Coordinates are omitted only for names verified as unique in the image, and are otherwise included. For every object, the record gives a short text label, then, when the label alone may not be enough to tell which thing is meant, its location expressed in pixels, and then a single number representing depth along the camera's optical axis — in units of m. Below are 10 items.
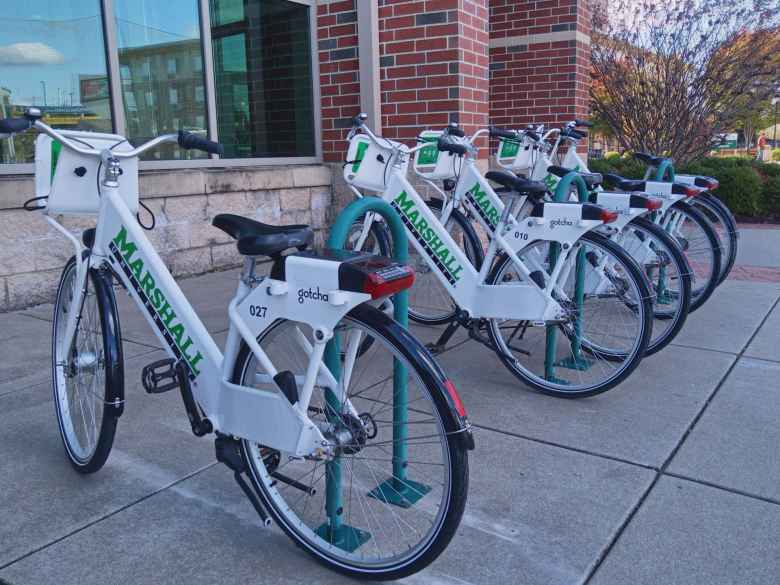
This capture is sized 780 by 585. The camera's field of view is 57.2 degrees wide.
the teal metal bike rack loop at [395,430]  2.23
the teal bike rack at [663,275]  4.87
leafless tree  10.75
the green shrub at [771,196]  10.42
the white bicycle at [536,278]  3.48
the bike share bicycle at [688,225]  4.65
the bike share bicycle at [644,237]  3.93
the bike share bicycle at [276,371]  2.00
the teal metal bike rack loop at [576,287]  3.66
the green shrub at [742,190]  10.40
